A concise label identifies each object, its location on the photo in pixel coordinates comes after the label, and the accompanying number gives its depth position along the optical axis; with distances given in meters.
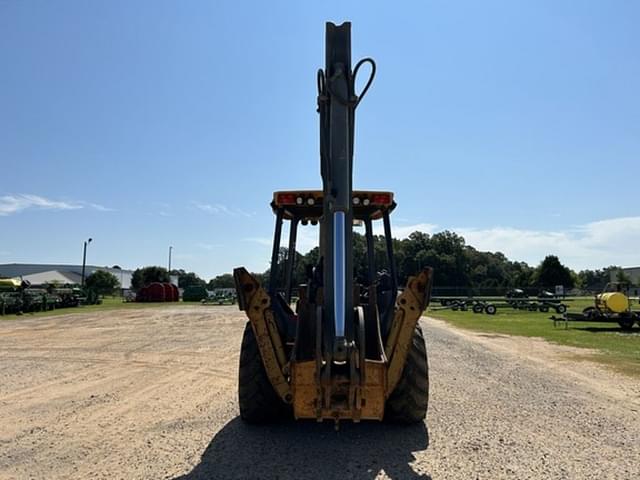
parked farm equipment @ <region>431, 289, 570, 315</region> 32.94
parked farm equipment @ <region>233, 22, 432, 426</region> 4.39
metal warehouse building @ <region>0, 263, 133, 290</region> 96.66
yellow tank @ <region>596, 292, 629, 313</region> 20.80
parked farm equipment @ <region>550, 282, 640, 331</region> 20.62
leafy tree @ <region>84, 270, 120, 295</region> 71.50
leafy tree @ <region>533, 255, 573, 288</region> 67.12
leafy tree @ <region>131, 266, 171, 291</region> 79.49
